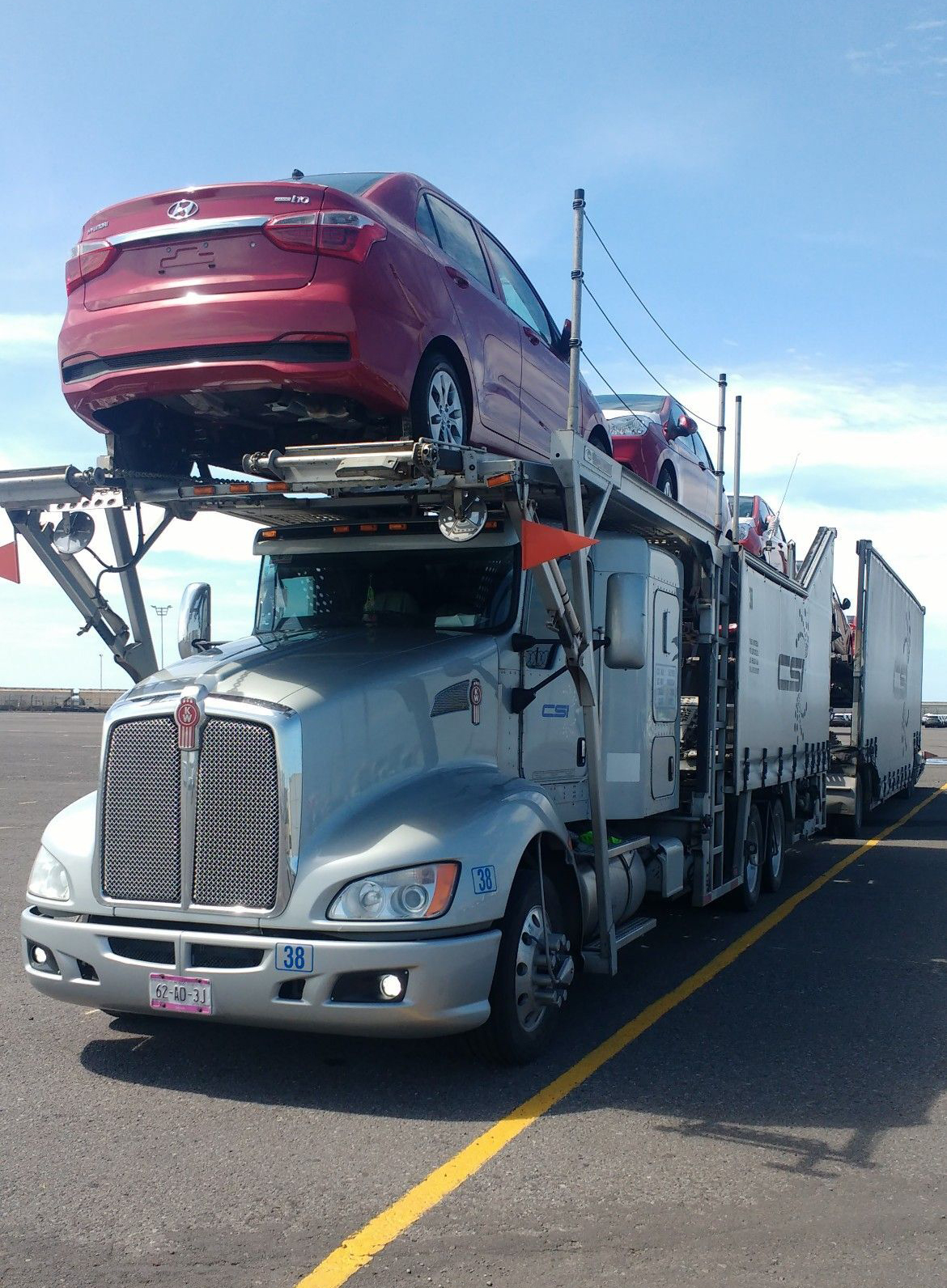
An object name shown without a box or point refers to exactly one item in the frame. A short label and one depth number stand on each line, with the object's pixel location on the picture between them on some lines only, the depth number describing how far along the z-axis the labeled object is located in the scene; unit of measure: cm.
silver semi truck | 494
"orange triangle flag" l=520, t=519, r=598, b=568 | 537
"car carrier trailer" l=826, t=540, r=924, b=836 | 1577
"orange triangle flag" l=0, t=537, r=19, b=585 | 610
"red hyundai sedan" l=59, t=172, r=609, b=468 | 525
